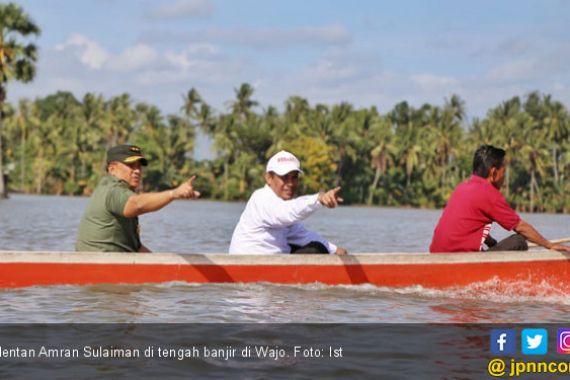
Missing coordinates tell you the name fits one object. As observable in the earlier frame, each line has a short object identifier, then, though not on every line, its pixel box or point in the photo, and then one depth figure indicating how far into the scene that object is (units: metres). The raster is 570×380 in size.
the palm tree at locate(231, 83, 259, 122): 168.00
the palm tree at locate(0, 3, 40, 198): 86.19
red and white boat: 15.44
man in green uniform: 12.93
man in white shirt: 13.84
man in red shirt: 15.82
